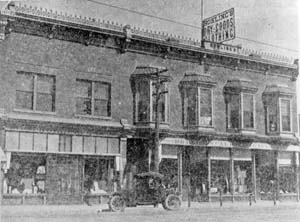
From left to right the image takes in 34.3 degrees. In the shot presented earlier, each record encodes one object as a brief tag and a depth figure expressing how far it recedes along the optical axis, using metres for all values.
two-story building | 19.86
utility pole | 20.58
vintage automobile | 17.42
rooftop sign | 24.53
